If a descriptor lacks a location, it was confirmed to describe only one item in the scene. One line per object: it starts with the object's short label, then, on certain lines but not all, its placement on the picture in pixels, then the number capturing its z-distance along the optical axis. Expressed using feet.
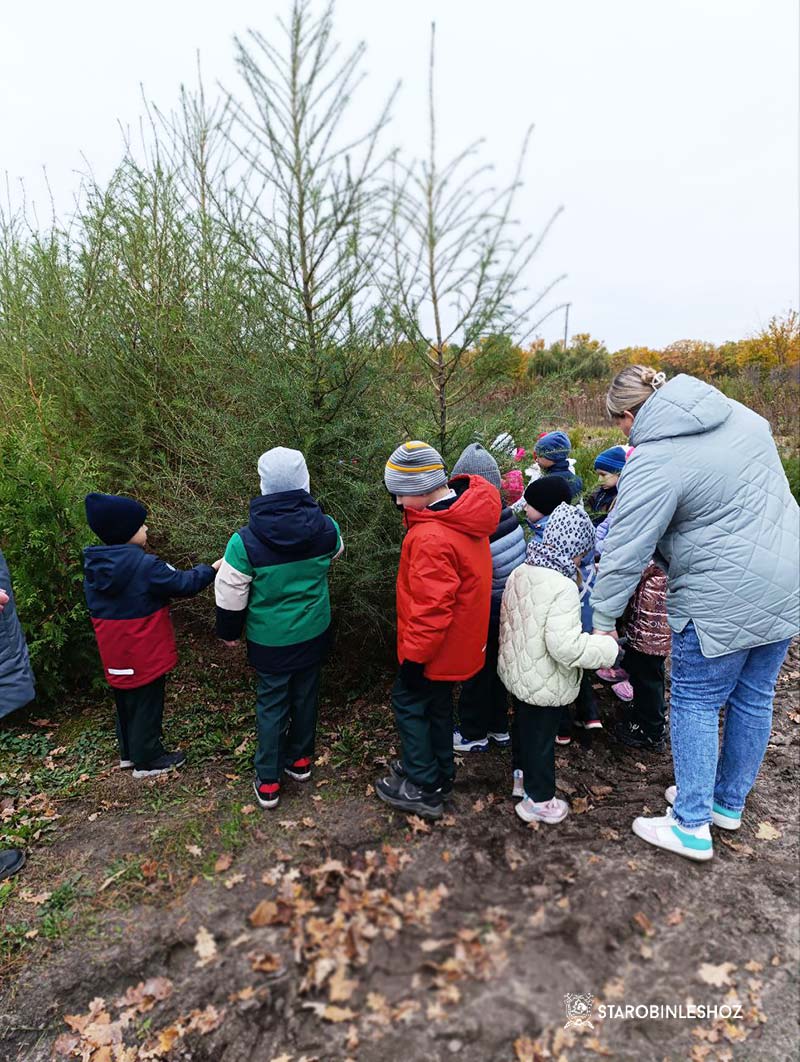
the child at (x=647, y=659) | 12.06
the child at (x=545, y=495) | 10.25
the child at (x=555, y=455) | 13.97
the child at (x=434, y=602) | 9.27
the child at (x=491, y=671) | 11.25
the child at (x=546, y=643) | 9.11
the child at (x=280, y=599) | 9.93
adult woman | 8.13
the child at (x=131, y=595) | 10.60
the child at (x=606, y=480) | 14.23
